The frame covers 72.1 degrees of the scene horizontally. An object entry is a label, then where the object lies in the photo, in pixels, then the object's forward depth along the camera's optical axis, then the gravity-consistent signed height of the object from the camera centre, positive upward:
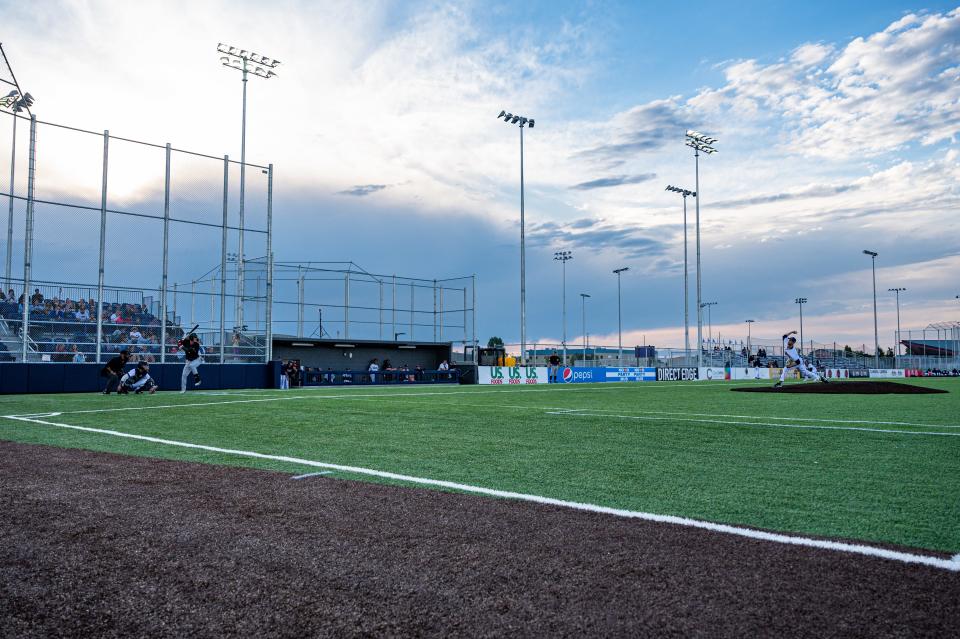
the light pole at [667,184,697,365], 48.56 +3.40
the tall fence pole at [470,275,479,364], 42.28 +3.38
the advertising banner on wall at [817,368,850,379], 57.00 -1.44
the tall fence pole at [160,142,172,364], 24.94 +3.65
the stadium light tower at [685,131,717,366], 48.15 +15.83
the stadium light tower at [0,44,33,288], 24.66 +9.75
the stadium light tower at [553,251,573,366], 65.75 +10.09
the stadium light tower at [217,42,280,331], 29.48 +14.06
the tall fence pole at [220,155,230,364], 27.04 +4.26
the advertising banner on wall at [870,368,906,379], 62.84 -1.53
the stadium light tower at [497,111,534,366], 37.53 +4.89
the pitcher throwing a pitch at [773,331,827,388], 23.62 +0.15
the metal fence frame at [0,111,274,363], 22.64 +2.80
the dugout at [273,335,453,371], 37.50 +0.33
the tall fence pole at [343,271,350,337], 38.47 +3.10
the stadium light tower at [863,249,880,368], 65.31 +1.38
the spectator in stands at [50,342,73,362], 23.25 +0.13
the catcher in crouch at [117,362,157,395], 20.45 -0.70
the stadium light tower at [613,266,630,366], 69.34 +3.76
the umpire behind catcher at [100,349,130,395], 20.31 -0.35
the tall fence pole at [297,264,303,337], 37.09 +3.26
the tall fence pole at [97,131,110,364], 23.78 +4.78
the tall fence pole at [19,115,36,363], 22.12 +4.12
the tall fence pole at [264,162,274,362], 29.16 +2.19
